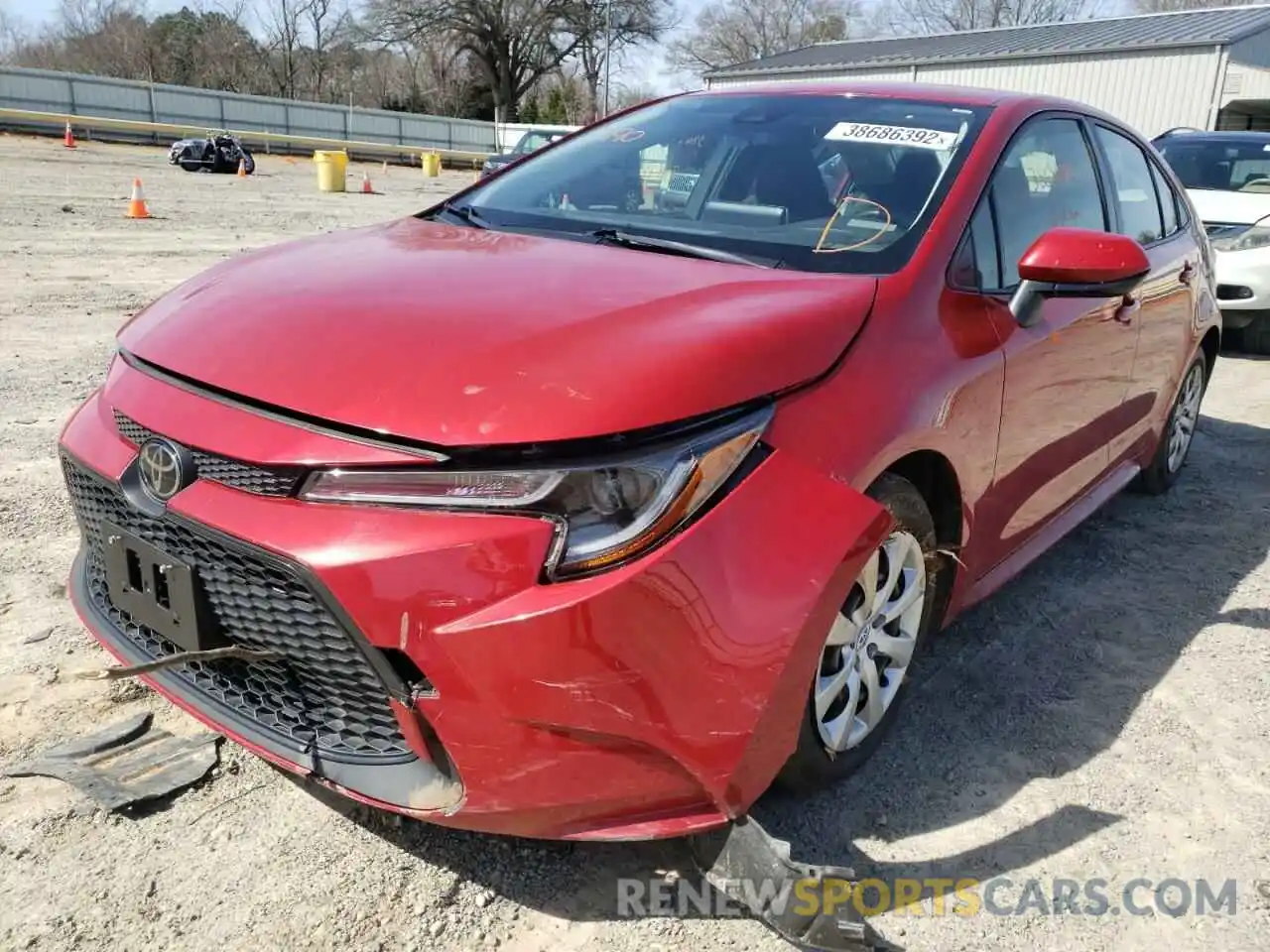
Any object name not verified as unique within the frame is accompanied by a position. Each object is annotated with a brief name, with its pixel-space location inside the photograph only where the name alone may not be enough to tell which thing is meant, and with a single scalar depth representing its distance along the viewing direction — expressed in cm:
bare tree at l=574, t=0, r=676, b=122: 4931
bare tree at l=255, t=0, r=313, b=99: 5578
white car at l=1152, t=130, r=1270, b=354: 784
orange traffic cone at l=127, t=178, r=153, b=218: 1367
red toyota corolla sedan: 169
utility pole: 4438
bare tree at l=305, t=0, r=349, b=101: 5612
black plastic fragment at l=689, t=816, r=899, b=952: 179
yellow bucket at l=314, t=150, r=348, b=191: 2170
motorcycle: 2536
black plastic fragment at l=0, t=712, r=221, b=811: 226
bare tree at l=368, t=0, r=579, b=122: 4747
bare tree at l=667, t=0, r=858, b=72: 6309
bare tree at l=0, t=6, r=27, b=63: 6212
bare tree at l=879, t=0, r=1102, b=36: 5788
